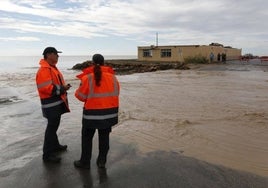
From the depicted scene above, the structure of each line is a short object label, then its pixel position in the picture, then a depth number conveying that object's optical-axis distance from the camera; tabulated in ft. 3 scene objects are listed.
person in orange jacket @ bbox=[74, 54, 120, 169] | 16.08
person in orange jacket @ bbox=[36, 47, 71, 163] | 17.28
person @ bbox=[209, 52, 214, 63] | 160.35
